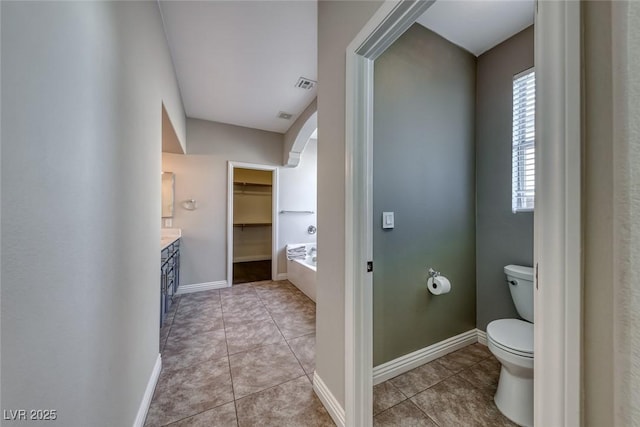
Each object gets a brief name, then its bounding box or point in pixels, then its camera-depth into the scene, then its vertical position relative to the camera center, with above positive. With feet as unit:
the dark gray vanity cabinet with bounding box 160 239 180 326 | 7.42 -2.34
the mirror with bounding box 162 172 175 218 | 10.51 +0.89
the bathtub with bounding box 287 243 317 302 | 10.30 -3.02
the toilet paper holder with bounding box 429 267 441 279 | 5.88 -1.55
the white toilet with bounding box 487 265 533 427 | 4.12 -2.83
